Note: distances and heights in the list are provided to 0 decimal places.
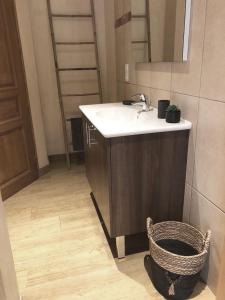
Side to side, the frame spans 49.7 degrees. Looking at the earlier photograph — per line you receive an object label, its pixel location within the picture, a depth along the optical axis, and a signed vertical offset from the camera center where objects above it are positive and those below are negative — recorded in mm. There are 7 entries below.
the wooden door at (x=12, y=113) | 2105 -369
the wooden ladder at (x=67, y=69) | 2559 +27
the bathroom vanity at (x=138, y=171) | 1262 -541
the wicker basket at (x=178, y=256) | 1128 -890
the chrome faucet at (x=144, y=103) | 1731 -253
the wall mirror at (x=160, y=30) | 1283 +220
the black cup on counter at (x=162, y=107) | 1450 -231
